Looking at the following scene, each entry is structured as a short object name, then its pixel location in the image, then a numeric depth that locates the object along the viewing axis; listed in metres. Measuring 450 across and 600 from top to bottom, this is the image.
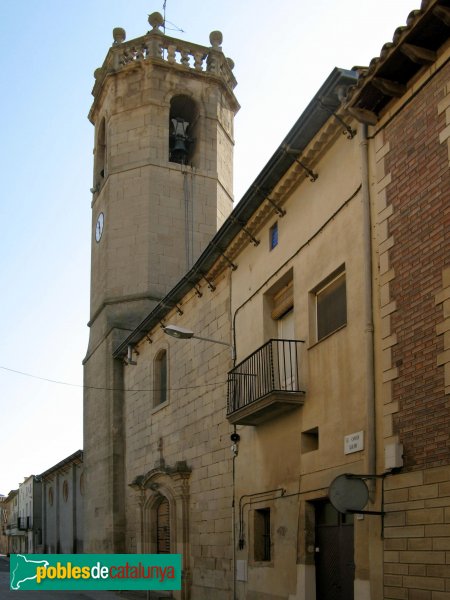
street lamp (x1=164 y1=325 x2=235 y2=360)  15.00
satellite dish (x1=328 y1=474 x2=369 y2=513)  9.13
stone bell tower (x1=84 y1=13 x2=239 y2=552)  24.39
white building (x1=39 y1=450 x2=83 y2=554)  34.50
